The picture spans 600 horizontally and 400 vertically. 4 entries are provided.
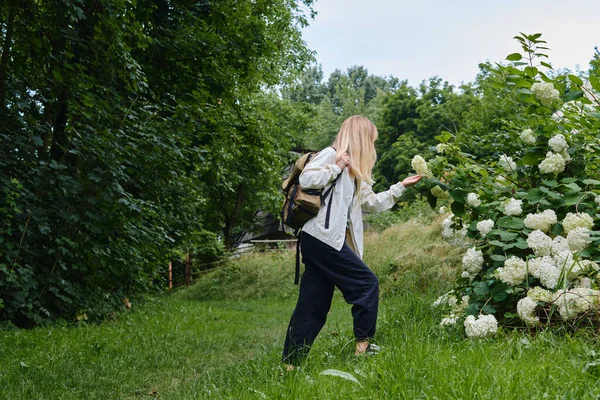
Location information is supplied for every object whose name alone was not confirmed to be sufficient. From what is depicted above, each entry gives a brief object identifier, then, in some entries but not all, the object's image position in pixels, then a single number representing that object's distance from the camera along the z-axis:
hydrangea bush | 3.67
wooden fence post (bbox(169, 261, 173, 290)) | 21.32
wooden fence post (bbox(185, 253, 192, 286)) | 21.31
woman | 4.06
